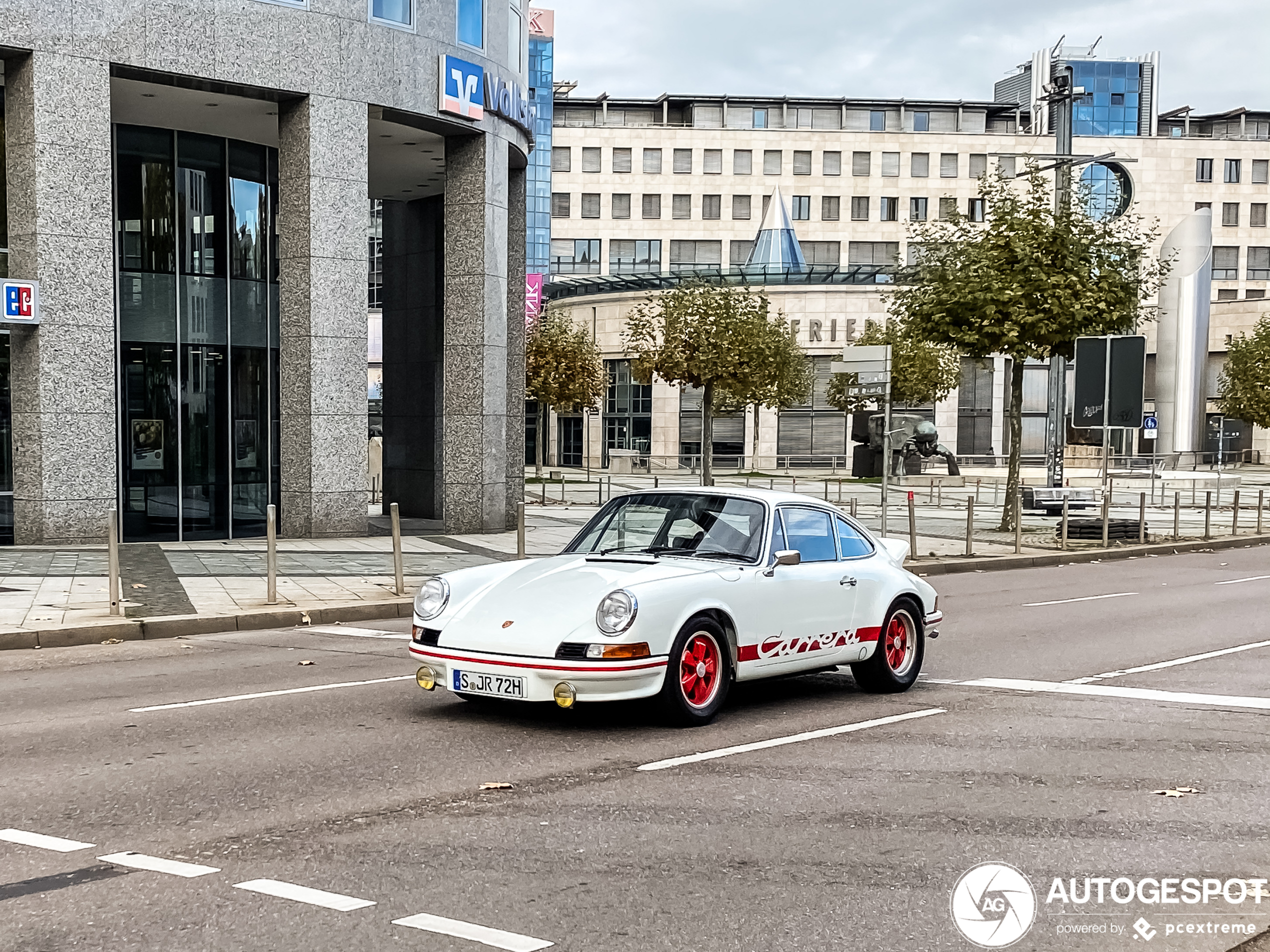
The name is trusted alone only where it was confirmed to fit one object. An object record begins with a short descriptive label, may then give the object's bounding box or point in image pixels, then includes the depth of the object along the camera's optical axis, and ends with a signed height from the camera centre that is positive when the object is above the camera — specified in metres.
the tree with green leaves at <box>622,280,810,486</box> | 38.88 +1.55
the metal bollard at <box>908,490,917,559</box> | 21.80 -2.08
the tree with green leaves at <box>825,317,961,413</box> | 56.94 +1.28
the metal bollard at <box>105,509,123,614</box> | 13.35 -1.65
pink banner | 53.31 +4.36
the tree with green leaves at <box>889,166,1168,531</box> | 27.08 +2.34
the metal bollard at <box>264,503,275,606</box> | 14.46 -1.71
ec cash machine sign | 20.05 +1.36
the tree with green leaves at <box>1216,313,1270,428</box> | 63.50 +1.13
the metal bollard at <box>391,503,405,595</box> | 15.40 -1.75
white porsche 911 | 7.86 -1.28
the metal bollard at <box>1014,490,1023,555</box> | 23.97 -2.07
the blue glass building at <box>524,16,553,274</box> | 88.62 +13.43
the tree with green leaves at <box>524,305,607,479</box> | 48.72 +1.14
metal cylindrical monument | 68.69 +3.57
